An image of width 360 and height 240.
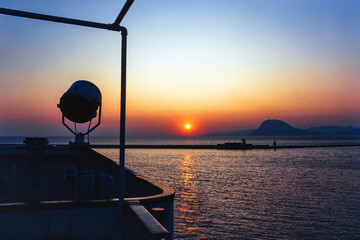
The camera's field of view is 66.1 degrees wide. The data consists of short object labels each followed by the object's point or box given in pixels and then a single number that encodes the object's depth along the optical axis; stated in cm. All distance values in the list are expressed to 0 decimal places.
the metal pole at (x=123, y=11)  410
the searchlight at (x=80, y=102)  687
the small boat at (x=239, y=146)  10031
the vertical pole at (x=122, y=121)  473
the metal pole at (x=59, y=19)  456
